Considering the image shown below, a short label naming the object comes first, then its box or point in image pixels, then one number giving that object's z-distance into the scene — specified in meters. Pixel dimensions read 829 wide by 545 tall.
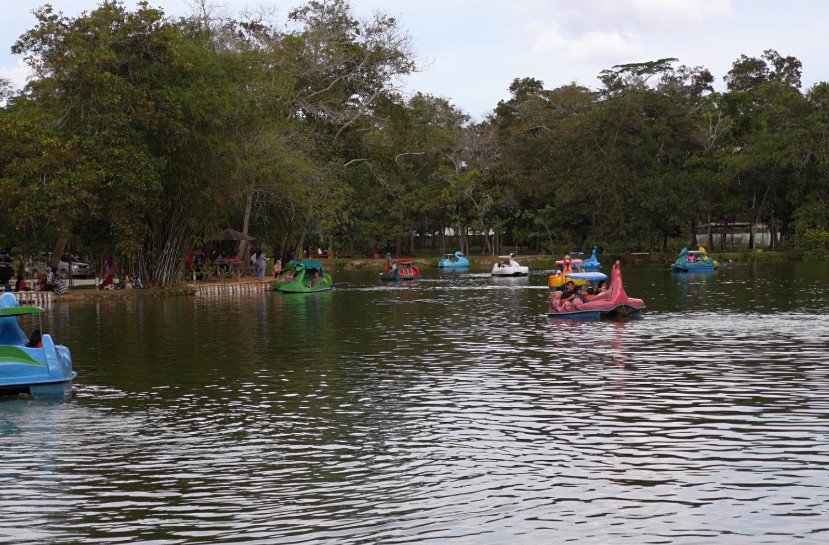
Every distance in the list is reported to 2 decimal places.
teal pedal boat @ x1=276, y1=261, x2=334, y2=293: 59.69
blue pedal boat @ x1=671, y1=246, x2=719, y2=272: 81.12
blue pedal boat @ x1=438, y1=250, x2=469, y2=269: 104.44
